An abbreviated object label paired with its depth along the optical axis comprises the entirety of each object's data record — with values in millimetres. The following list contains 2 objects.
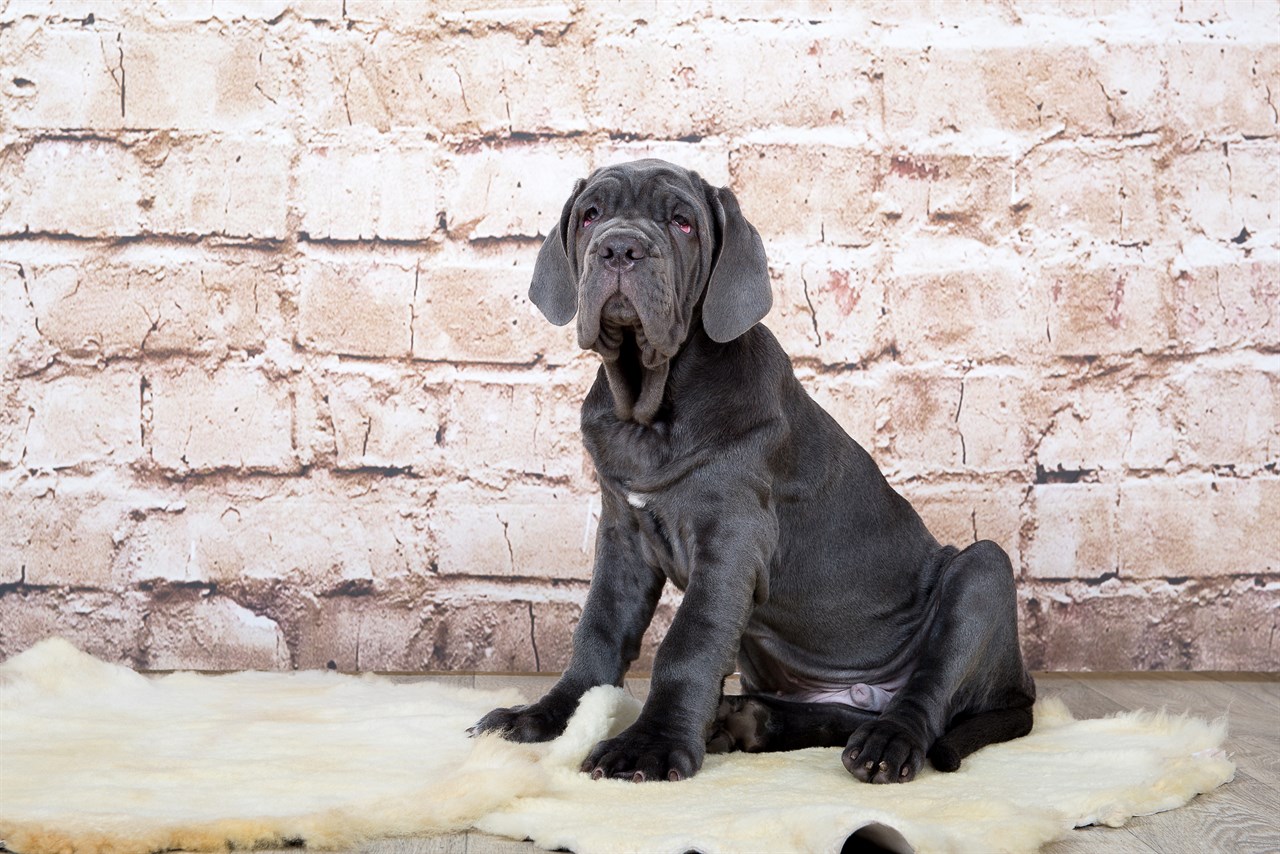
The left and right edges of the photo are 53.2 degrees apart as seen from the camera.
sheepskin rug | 1835
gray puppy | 2348
